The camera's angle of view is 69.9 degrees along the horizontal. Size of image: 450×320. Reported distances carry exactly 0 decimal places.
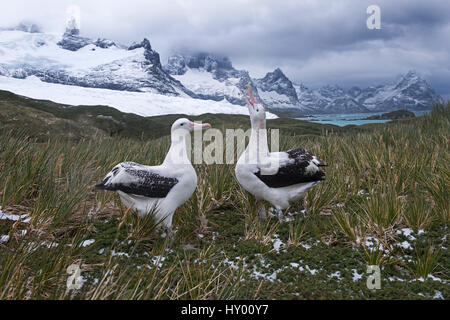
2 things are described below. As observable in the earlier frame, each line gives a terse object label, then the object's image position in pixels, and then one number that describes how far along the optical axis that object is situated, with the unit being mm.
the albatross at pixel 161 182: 3340
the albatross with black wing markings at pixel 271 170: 3996
